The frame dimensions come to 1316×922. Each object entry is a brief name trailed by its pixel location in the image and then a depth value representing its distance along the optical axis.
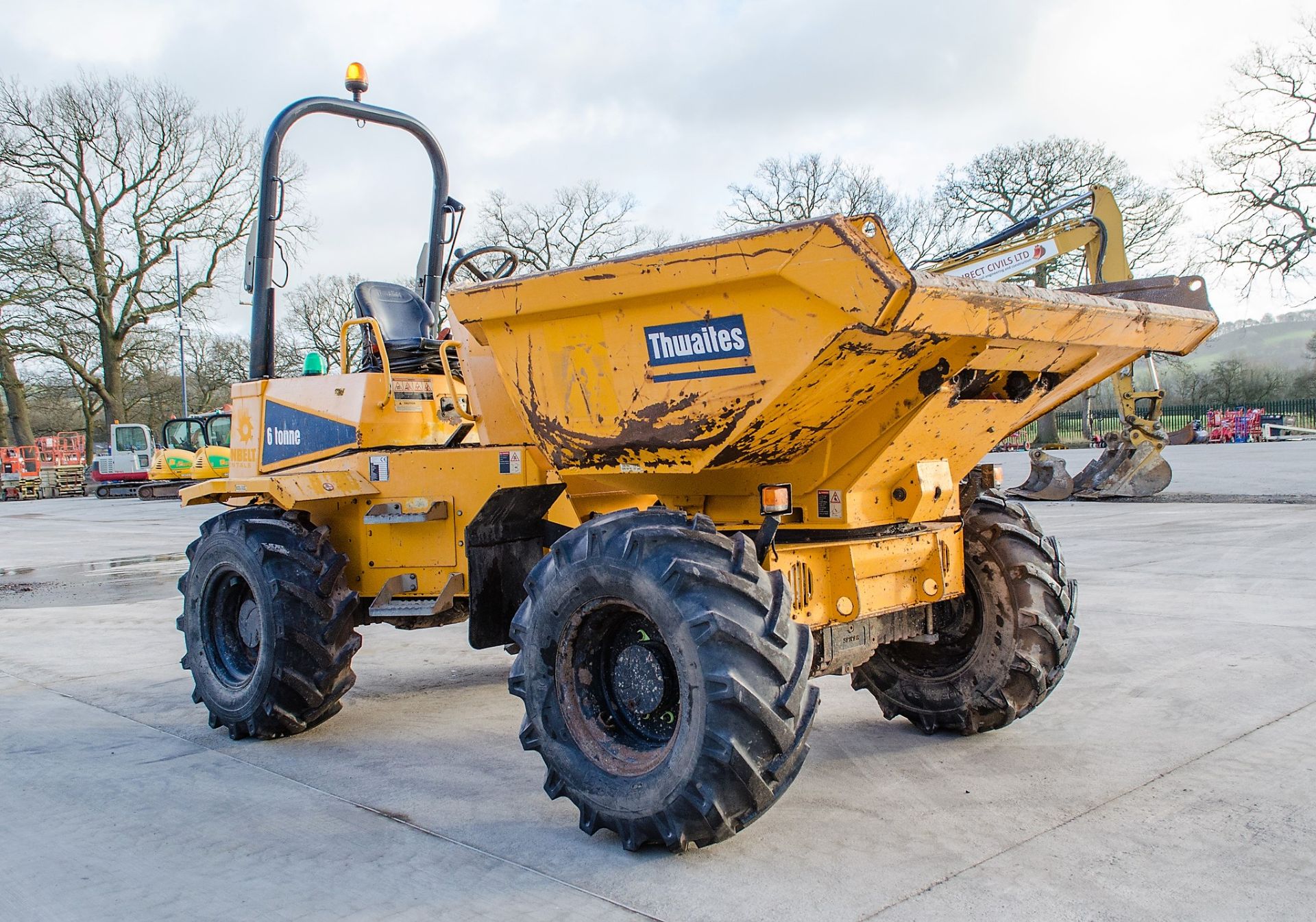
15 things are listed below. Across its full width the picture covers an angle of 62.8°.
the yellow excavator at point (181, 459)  30.14
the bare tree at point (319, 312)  38.78
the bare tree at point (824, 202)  32.56
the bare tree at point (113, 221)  35.19
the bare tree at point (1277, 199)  29.03
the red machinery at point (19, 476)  37.72
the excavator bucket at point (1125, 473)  16.34
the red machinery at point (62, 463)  38.62
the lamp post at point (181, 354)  34.28
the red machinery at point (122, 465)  33.84
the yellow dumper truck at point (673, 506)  3.29
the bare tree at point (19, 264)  33.31
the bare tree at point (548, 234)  34.00
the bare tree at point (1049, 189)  33.91
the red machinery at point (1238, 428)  35.03
